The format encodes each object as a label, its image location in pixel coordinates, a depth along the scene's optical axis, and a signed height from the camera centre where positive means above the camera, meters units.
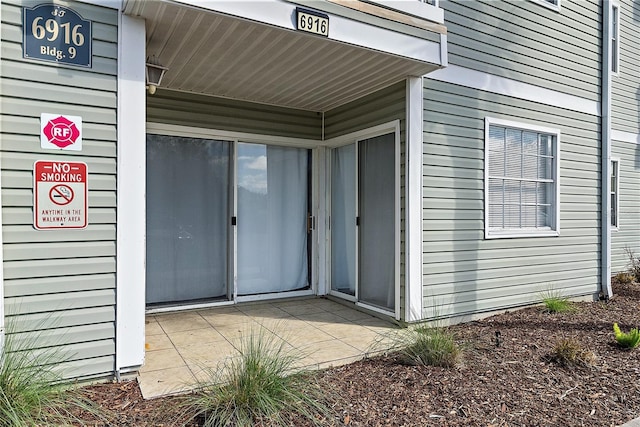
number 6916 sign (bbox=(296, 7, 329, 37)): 3.22 +1.49
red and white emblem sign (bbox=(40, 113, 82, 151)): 2.79 +0.54
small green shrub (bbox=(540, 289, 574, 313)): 5.27 -1.16
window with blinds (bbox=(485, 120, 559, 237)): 5.25 +0.43
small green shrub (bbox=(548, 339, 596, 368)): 3.48 -1.20
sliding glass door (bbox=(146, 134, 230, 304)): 4.98 -0.07
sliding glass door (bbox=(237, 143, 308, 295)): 5.52 -0.09
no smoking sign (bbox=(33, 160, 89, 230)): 2.77 +0.11
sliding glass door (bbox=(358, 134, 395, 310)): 4.75 -0.09
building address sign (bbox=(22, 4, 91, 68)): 2.74 +1.19
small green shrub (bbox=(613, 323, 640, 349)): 3.84 -1.15
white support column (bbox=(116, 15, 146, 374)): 3.01 +0.12
